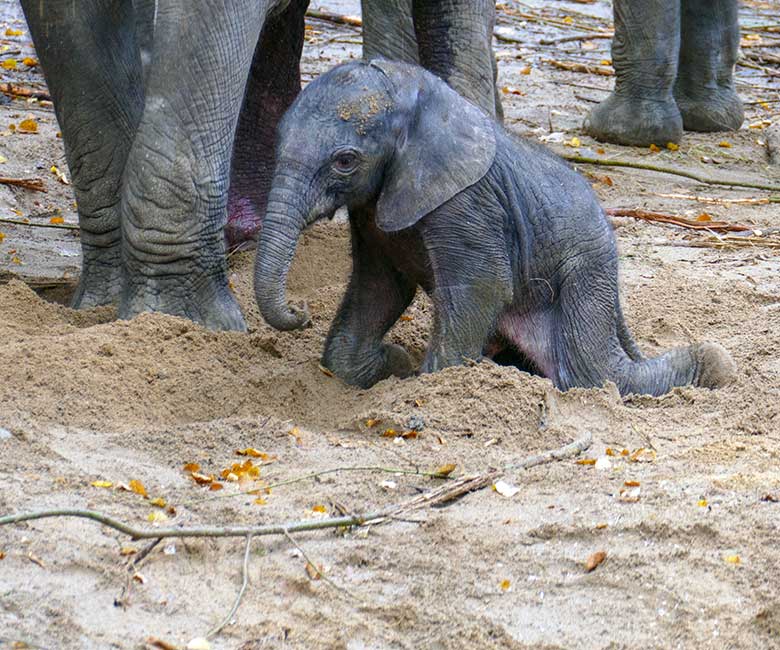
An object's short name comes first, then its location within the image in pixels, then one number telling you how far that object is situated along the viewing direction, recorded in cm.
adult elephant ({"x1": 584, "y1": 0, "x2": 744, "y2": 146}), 1914
